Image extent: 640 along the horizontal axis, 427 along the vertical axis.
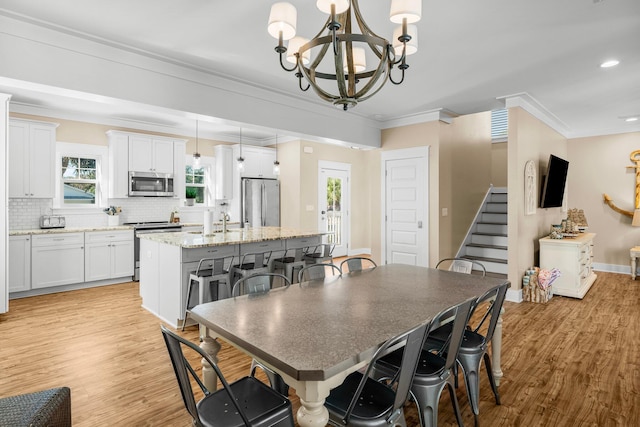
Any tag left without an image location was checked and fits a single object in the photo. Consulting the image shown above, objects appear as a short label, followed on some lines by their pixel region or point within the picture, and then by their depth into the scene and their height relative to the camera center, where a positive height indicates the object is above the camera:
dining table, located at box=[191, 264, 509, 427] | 1.34 -0.55
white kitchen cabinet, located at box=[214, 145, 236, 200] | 7.20 +0.86
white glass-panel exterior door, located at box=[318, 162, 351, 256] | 7.74 +0.21
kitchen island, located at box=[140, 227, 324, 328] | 3.77 -0.48
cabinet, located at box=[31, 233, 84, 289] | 4.96 -0.68
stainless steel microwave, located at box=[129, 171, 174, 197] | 6.03 +0.49
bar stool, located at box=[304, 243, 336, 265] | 4.71 -0.58
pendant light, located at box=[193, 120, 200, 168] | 5.65 +0.85
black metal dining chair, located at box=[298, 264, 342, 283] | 3.01 -0.51
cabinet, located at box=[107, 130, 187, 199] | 5.87 +0.95
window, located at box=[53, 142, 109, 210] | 5.66 +0.60
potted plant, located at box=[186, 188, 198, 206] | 7.00 +0.33
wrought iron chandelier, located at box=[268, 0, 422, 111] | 1.74 +0.93
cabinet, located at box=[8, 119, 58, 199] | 4.91 +0.77
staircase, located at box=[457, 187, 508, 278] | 5.76 -0.42
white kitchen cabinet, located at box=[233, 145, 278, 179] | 7.30 +1.10
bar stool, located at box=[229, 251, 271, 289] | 3.98 -0.63
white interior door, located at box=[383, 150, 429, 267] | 5.60 +0.07
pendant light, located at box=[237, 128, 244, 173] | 6.17 +0.87
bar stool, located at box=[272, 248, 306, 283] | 4.43 -0.66
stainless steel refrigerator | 7.24 +0.19
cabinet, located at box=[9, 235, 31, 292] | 4.75 -0.69
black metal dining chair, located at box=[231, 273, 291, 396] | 2.08 -0.53
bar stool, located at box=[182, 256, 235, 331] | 3.59 -0.68
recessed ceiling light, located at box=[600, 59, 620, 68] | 3.56 +1.52
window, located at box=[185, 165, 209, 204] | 7.11 +0.59
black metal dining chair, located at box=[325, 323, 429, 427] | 1.48 -0.85
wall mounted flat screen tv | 5.44 +0.47
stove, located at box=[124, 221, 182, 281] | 5.84 -0.29
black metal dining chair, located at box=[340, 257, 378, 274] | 3.26 -0.48
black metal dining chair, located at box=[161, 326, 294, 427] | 1.42 -0.84
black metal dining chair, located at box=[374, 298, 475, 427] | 1.82 -0.84
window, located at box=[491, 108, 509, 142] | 7.47 +1.85
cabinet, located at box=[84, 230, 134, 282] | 5.42 -0.66
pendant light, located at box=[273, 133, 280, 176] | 6.79 +0.87
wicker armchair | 1.25 -0.73
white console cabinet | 4.93 -0.70
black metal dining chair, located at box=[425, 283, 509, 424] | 2.19 -0.85
